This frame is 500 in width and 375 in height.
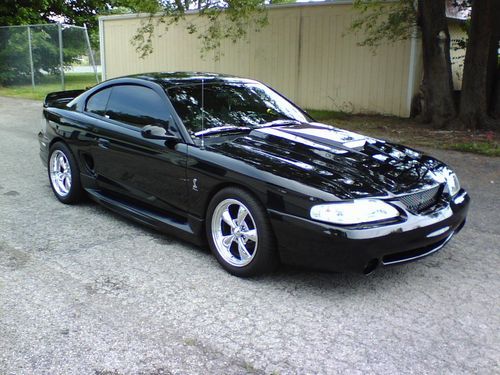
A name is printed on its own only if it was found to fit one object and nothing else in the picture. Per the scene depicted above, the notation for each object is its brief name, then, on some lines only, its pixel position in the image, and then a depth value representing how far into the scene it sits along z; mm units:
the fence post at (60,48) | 17306
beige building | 12305
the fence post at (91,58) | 18075
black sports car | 3486
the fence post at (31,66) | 18488
